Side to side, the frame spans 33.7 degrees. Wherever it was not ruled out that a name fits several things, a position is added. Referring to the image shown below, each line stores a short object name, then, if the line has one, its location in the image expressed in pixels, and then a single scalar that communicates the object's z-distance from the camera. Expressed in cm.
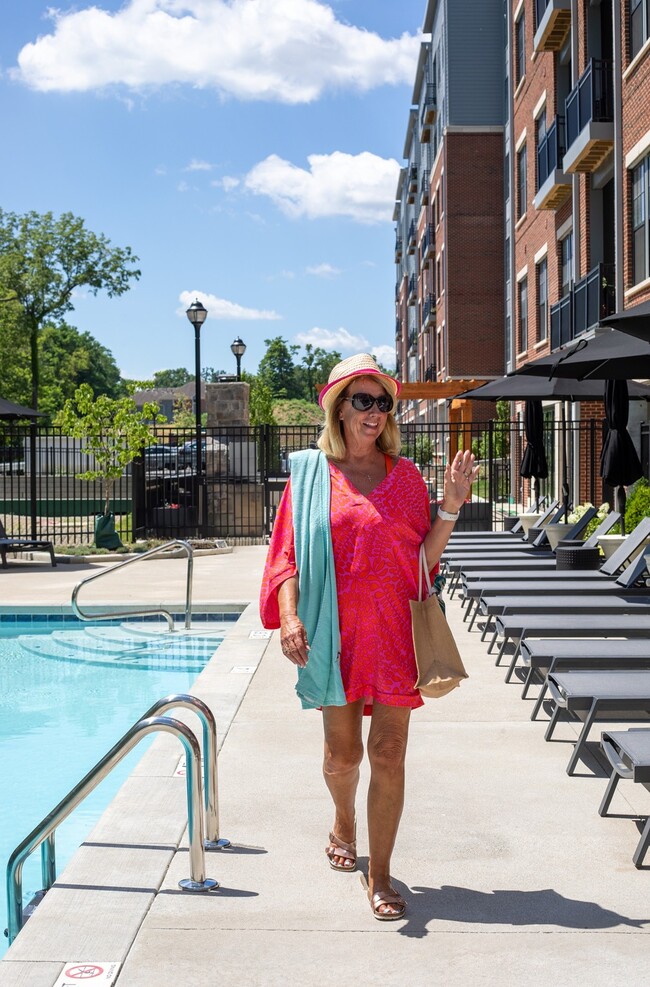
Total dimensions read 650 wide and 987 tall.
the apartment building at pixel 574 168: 1816
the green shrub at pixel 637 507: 1422
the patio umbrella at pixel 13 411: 1708
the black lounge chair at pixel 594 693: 543
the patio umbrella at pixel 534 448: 1644
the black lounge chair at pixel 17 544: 1702
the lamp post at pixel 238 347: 2972
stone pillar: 2353
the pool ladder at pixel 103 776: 389
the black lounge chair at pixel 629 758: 428
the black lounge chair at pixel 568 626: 768
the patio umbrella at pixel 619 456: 1155
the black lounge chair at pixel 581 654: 643
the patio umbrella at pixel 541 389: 1448
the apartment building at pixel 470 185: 4222
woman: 387
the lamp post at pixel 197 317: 2322
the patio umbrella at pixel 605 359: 951
